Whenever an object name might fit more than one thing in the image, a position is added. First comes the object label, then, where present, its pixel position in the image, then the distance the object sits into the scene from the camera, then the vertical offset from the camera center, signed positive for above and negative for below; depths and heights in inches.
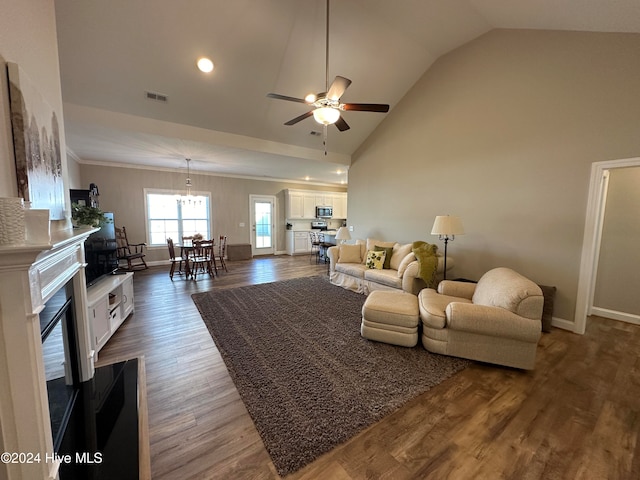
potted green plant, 91.8 -0.5
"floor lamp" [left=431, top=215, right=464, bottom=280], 136.0 -4.9
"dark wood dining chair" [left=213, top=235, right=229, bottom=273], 243.6 -34.5
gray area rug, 64.7 -55.7
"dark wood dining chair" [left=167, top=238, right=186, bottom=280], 213.0 -35.7
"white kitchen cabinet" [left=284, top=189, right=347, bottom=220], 339.3 +19.6
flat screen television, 109.3 -19.6
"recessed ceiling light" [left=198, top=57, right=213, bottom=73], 130.7 +80.3
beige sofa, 148.0 -37.6
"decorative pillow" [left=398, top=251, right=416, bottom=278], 153.9 -28.9
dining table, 210.1 -32.3
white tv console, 96.9 -41.4
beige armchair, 86.4 -39.2
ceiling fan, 98.7 +47.4
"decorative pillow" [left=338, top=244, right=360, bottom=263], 201.0 -30.9
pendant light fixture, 247.8 +23.8
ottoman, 103.4 -44.4
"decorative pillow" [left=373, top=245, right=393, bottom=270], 180.4 -27.3
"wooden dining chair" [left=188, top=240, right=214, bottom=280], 215.3 -36.4
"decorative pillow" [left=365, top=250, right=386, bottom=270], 177.9 -31.1
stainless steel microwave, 357.7 +5.7
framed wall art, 46.2 +14.7
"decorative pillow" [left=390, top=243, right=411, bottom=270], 174.2 -27.0
